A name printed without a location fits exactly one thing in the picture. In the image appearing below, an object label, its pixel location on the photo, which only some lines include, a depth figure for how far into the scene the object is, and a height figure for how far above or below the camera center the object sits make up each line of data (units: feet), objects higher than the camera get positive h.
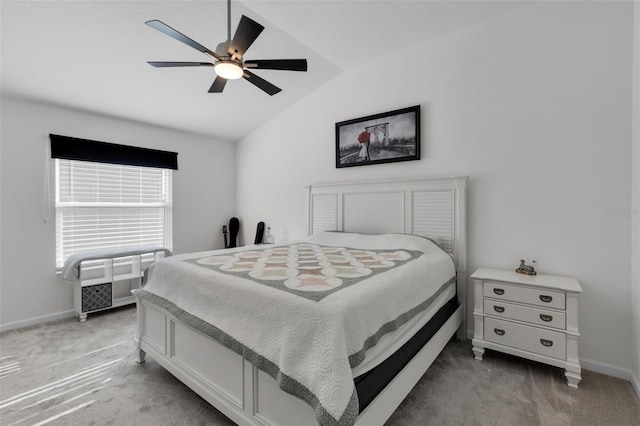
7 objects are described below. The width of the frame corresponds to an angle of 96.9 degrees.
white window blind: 11.00 +0.24
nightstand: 6.55 -2.66
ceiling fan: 5.61 +3.47
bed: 3.99 -1.96
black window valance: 10.65 +2.49
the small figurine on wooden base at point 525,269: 7.74 -1.61
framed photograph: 10.37 +2.88
